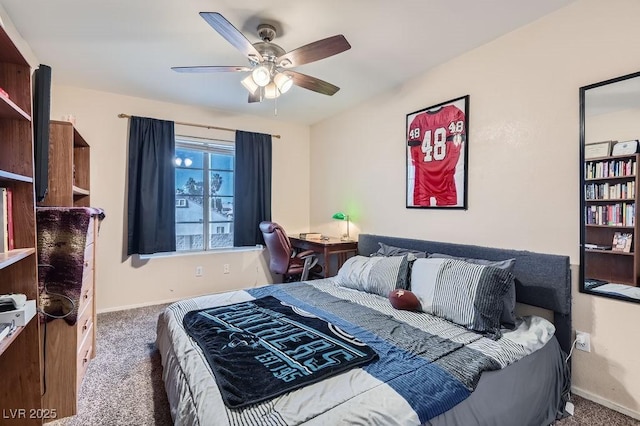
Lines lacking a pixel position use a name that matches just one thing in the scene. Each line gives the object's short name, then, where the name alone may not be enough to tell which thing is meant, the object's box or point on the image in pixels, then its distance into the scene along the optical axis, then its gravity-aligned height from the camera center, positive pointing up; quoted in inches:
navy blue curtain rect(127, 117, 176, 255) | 139.9 +10.8
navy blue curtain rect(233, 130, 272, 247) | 163.9 +13.0
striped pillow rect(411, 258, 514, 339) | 72.7 -20.5
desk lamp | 153.2 -2.9
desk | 140.1 -17.3
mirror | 69.1 +5.5
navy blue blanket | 49.2 -26.7
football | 84.1 -24.4
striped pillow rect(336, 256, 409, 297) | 95.1 -20.6
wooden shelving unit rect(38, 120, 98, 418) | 69.6 -27.9
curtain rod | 151.7 +42.9
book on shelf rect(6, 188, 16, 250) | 54.5 -1.6
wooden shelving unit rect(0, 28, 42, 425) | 55.0 -4.5
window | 157.8 +8.8
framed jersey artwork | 102.9 +20.0
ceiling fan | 71.4 +39.8
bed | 45.2 -27.9
